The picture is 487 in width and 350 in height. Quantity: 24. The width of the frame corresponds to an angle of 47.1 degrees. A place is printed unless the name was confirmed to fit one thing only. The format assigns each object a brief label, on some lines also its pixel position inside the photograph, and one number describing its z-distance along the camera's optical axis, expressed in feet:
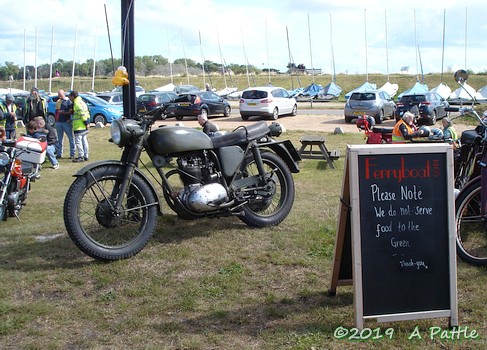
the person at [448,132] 28.66
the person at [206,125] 36.11
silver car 82.99
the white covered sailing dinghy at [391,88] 146.78
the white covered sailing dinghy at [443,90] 131.34
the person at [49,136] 37.79
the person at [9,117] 46.35
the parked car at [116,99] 90.80
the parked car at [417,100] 82.43
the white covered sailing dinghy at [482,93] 123.76
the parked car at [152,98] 88.60
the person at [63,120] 44.65
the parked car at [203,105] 90.59
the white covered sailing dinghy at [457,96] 115.01
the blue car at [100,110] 79.56
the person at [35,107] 46.52
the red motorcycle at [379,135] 37.52
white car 87.97
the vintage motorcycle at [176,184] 16.69
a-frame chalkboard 11.91
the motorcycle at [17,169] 22.74
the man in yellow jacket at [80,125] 42.65
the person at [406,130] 31.40
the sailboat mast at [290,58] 181.66
